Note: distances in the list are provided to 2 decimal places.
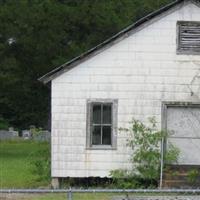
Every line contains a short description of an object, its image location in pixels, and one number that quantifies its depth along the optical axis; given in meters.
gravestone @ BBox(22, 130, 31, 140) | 65.26
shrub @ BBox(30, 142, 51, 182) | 20.36
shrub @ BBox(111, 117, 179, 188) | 18.64
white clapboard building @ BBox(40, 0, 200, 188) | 19.09
